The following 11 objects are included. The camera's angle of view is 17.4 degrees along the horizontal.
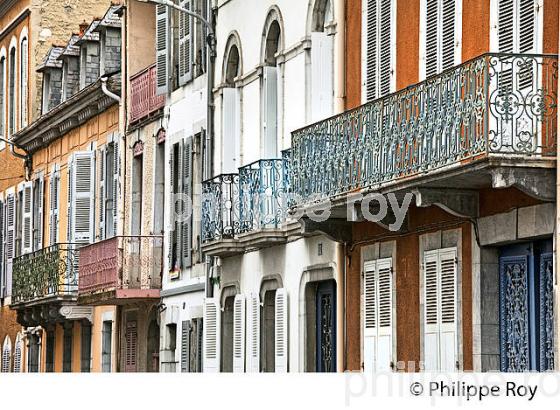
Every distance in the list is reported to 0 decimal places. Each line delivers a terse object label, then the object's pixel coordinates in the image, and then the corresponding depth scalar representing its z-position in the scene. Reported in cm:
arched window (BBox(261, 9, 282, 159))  2728
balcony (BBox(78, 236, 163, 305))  3394
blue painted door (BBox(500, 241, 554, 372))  1839
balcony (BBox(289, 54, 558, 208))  1748
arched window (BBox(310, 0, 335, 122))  2467
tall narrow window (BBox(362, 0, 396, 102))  2236
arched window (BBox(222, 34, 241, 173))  2908
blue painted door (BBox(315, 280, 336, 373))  2508
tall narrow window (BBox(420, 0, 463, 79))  2022
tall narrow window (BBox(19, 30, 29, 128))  4600
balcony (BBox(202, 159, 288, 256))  2591
